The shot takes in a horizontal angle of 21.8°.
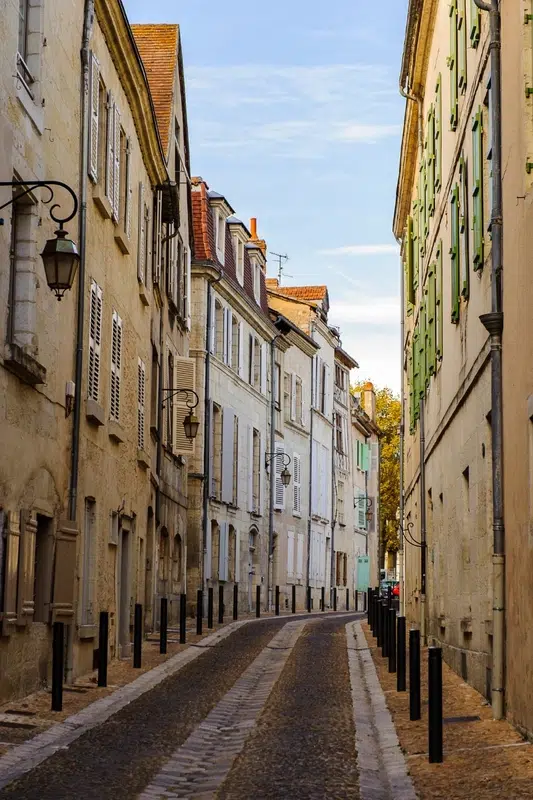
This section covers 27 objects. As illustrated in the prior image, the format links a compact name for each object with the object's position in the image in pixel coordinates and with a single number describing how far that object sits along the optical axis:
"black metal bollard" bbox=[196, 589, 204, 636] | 24.41
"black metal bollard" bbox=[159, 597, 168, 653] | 19.03
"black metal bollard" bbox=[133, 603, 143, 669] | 16.62
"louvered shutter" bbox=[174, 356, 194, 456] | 27.45
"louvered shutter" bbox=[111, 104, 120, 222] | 17.89
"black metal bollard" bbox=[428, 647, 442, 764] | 8.95
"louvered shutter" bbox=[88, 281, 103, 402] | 16.22
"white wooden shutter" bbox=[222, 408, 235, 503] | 36.22
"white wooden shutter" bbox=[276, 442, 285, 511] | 43.81
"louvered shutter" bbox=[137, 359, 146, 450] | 21.31
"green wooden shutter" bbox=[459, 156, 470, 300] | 15.17
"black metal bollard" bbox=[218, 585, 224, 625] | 29.28
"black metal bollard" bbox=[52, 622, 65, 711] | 11.77
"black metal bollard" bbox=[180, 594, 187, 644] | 21.69
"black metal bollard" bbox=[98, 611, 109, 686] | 14.12
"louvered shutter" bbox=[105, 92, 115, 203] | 17.36
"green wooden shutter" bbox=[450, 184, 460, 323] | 16.25
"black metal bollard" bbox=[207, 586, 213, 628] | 26.66
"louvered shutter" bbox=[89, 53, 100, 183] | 15.92
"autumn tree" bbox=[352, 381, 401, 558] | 70.62
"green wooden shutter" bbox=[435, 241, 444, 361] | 18.97
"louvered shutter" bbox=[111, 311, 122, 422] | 18.08
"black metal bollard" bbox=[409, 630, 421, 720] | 11.12
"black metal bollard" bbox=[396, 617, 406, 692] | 14.14
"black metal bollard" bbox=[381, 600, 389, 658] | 18.38
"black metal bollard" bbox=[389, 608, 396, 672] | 16.69
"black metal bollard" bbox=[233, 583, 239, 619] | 31.11
